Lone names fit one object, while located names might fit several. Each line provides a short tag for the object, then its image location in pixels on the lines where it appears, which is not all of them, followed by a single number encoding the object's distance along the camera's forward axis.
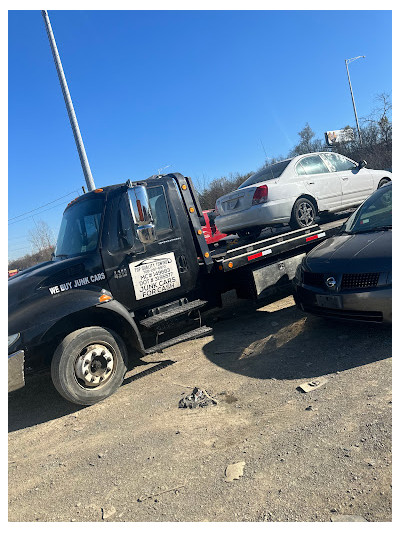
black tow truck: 3.95
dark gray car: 3.95
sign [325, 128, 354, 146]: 30.13
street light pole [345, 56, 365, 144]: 26.89
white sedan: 6.56
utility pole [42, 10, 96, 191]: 8.38
